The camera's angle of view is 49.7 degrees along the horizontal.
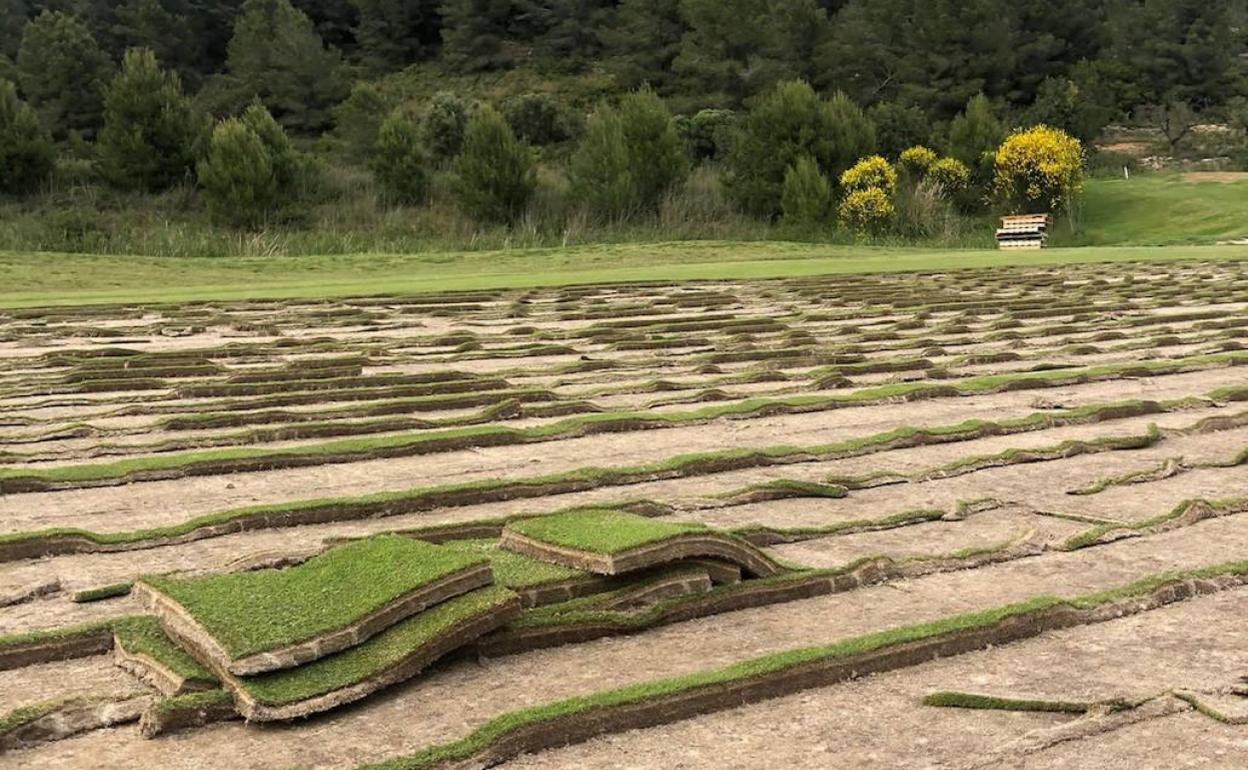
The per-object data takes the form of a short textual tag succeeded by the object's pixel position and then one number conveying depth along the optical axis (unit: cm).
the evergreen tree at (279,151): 4297
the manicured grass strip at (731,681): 381
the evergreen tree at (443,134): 5328
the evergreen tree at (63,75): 5728
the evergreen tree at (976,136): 4862
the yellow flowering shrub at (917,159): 4866
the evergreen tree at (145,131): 4553
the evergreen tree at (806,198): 4294
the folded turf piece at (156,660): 421
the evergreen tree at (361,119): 5181
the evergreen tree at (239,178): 4122
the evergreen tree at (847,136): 4575
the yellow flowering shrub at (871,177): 4316
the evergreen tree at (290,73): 6306
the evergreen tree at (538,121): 6053
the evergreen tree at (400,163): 4453
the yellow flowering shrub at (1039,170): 4366
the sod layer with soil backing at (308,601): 415
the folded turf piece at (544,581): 496
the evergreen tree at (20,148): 4441
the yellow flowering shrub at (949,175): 4697
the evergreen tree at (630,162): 4362
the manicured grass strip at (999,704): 412
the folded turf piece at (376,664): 398
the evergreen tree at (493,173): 4259
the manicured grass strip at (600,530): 508
